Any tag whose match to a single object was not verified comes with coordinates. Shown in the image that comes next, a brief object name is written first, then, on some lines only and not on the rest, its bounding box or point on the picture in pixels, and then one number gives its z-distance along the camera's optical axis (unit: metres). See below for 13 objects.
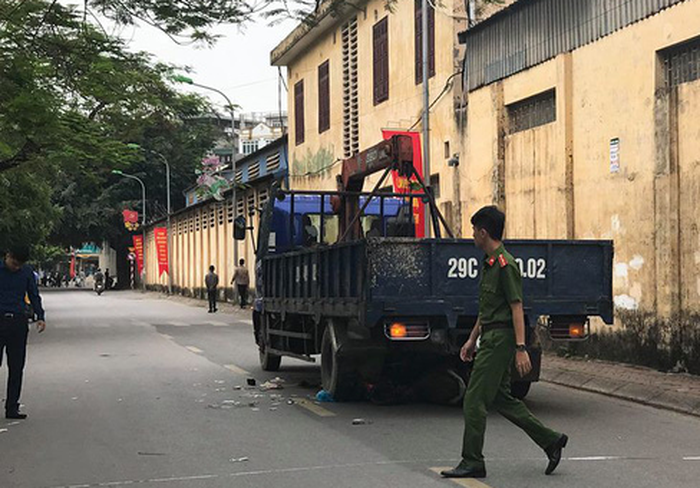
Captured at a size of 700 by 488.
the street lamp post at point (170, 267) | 56.75
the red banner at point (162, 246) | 59.41
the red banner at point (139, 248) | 70.12
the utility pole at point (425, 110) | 19.41
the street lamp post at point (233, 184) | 34.88
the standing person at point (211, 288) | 36.38
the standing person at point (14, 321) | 9.98
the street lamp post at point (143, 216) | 69.00
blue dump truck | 9.54
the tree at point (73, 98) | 10.59
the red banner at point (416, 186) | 14.08
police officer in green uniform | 6.76
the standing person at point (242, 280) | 36.34
